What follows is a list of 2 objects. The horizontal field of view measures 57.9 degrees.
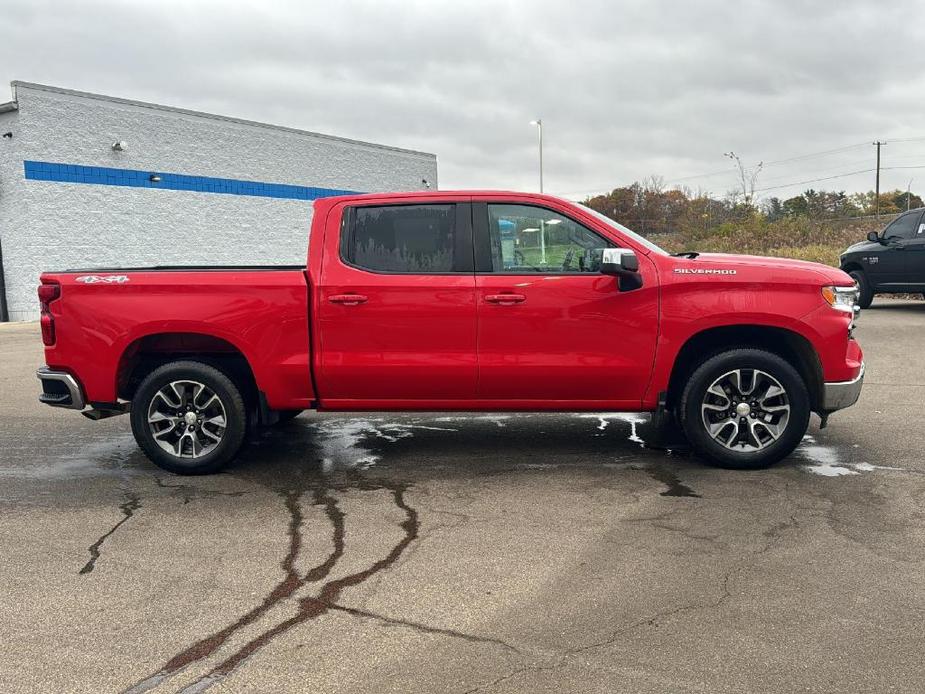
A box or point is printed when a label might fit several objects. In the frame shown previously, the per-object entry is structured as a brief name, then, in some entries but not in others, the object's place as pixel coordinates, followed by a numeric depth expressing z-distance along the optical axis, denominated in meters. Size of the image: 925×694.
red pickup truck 5.62
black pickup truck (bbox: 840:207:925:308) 15.12
